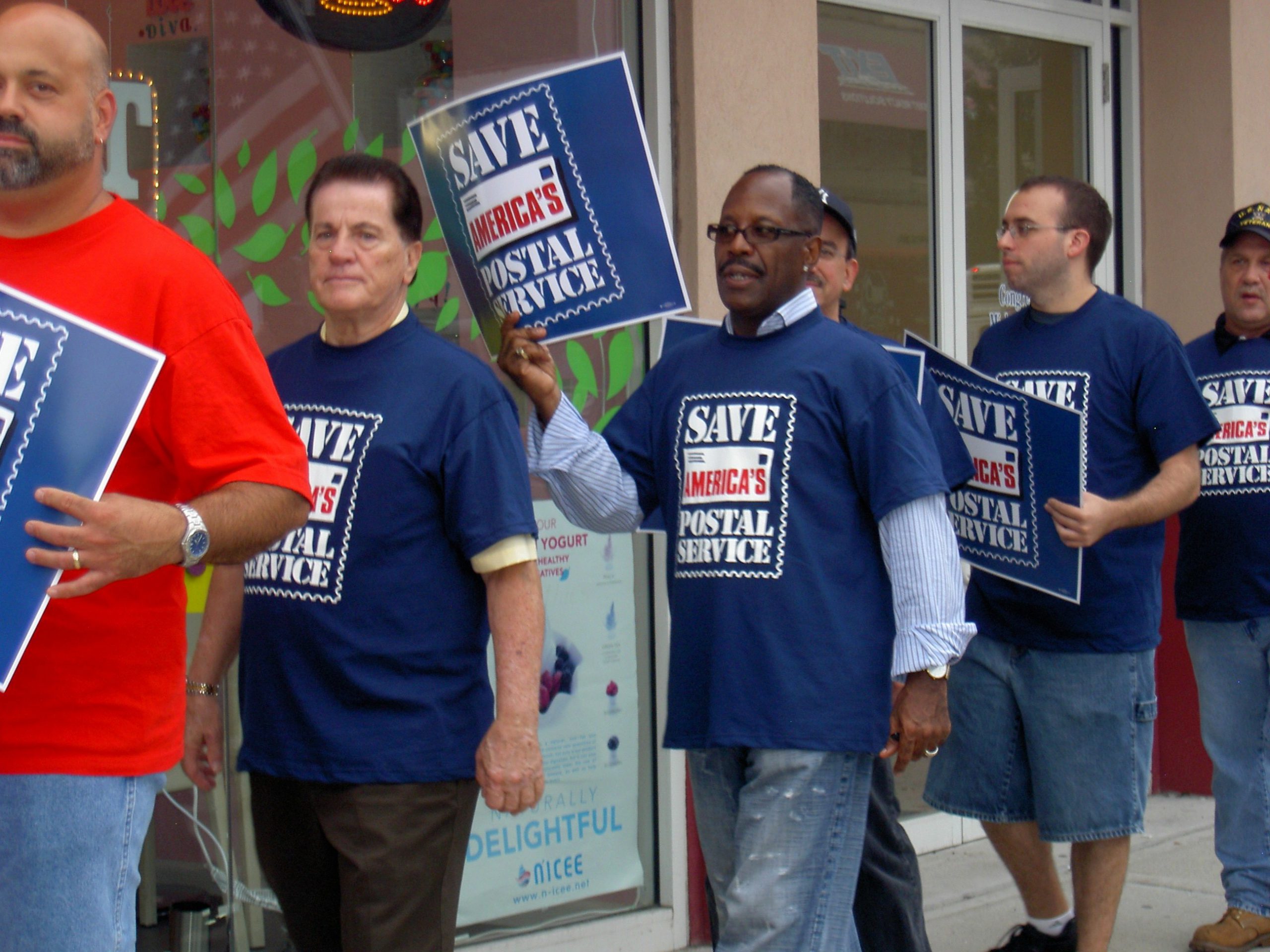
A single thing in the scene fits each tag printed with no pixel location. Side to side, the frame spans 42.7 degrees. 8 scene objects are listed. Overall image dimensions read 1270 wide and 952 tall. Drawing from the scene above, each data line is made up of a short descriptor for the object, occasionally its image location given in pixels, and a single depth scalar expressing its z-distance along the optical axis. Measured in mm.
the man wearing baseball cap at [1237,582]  4910
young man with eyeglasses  4191
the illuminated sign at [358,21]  4320
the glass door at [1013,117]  6523
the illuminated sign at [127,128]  4023
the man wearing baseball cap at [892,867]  3758
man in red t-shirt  2211
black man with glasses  3131
